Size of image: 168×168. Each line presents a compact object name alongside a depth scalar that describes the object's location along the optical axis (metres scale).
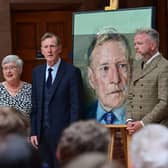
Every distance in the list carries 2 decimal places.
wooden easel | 8.09
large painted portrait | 8.34
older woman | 8.57
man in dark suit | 8.42
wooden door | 12.37
